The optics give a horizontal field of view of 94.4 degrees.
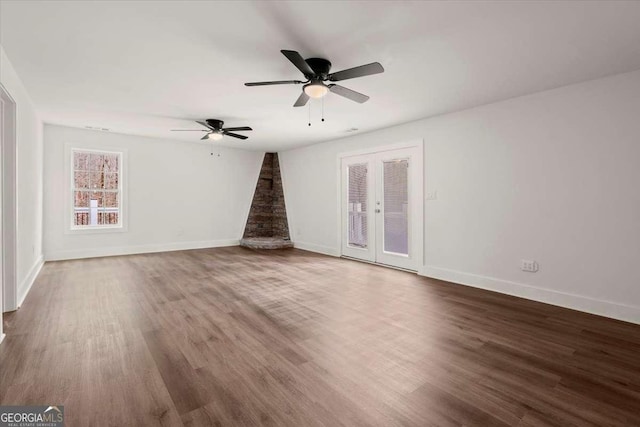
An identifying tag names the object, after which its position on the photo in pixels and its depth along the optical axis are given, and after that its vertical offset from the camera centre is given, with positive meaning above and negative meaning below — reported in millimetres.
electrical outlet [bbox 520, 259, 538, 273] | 3684 -661
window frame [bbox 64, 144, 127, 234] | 5855 +417
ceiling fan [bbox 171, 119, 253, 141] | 4980 +1458
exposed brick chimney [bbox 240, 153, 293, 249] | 8258 +173
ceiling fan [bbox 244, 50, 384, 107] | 2540 +1275
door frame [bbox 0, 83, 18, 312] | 3150 +86
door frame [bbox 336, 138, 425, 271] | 4875 +296
